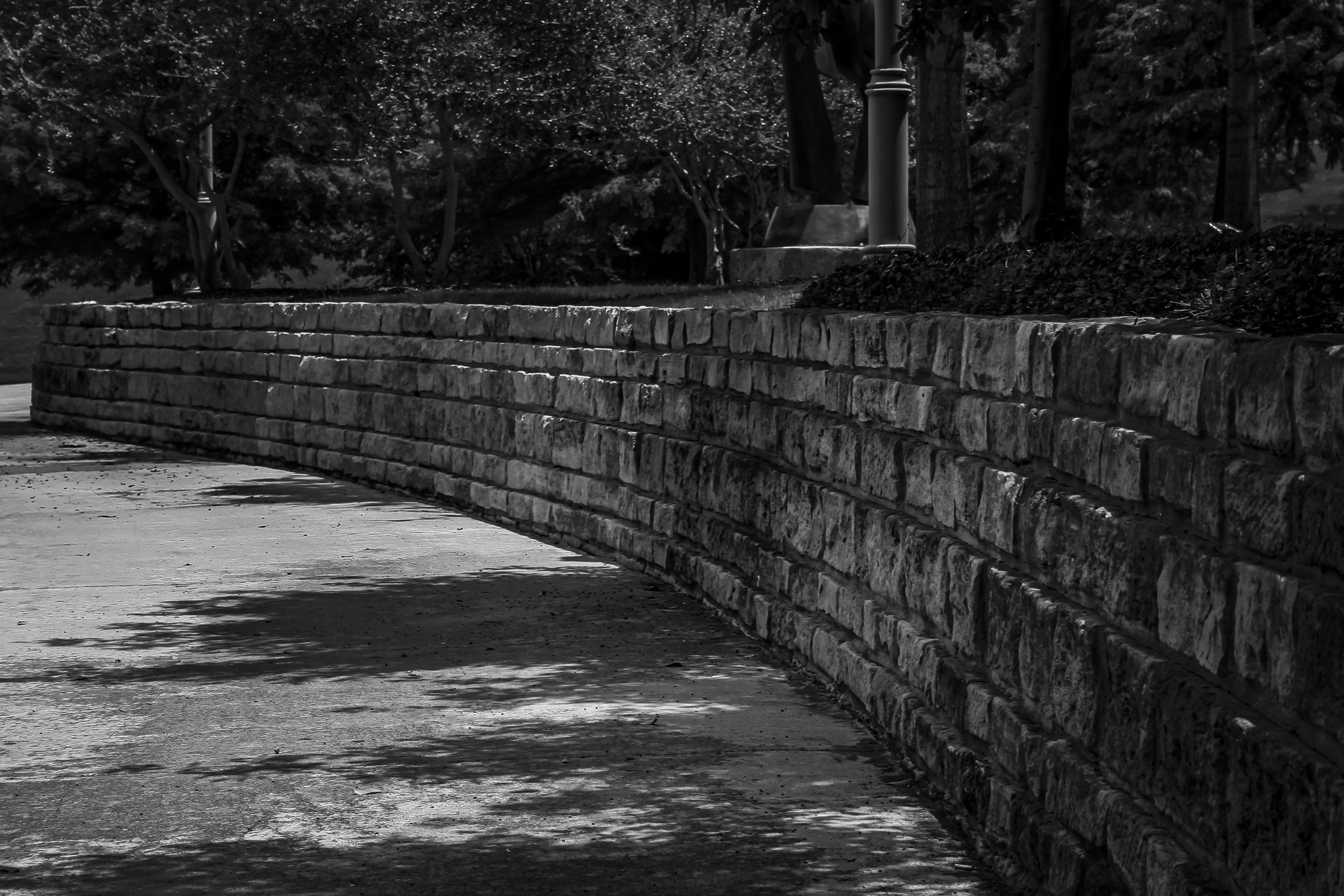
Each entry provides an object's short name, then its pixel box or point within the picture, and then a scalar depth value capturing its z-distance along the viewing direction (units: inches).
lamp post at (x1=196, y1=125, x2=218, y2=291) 1082.1
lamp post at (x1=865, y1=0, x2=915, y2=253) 432.8
